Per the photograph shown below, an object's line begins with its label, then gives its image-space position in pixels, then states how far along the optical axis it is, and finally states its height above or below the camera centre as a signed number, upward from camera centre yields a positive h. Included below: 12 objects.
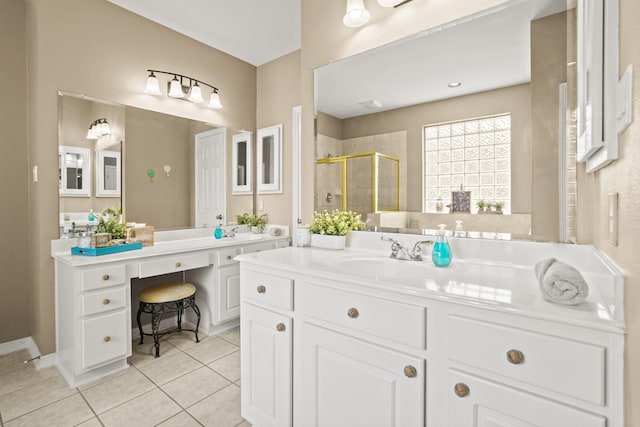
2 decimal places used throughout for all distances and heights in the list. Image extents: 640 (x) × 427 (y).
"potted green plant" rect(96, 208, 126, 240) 2.37 -0.10
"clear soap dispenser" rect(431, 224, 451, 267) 1.40 -0.20
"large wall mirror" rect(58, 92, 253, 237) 2.29 +0.40
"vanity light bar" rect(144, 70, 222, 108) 2.69 +1.18
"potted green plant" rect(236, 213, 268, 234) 3.43 -0.13
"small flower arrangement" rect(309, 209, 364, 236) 1.89 -0.08
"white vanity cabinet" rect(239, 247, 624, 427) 0.78 -0.48
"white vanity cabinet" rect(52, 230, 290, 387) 1.96 -0.60
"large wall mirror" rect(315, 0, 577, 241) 1.31 +0.49
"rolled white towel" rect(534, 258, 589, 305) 0.82 -0.21
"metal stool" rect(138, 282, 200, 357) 2.39 -0.70
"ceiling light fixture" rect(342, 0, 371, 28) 1.77 +1.18
